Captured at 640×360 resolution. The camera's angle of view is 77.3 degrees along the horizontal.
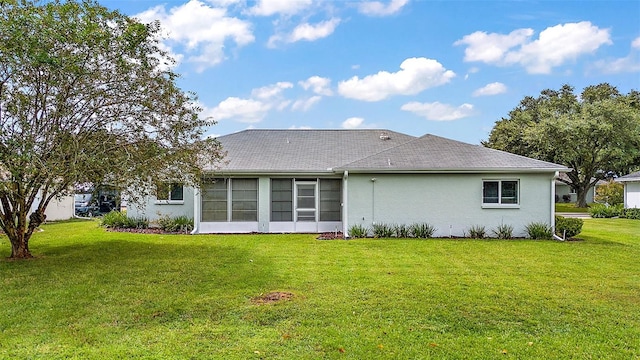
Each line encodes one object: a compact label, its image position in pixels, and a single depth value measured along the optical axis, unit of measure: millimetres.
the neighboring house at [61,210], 22234
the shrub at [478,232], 13969
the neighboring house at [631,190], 25875
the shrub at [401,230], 14023
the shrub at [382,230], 14016
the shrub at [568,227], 13672
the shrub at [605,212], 24750
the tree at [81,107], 7734
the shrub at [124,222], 16906
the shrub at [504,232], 13875
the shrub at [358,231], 13953
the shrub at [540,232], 13746
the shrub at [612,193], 30969
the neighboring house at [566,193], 44625
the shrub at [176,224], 15812
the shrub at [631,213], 23484
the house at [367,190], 14047
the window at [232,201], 15508
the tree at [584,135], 32031
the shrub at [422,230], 14016
